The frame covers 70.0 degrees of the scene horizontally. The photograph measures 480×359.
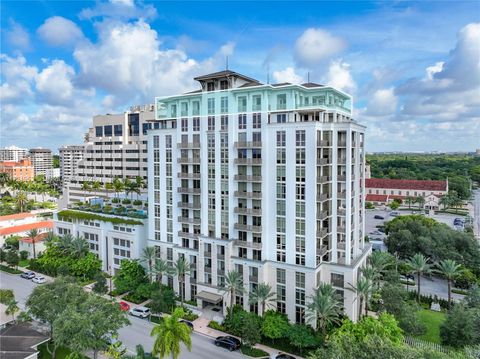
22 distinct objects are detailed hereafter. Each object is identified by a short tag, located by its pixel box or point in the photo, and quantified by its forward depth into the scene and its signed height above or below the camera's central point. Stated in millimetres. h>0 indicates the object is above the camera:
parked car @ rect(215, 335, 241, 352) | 36062 -18417
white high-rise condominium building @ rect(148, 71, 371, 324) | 39281 -2438
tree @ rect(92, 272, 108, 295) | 45844 -15505
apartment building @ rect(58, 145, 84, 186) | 151000 +6166
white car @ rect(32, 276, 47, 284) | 53916 -17144
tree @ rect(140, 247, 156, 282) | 47981 -12328
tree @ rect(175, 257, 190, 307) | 44375 -12944
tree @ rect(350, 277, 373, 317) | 36656 -13045
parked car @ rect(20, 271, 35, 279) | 55781 -16918
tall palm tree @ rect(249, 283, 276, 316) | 37938 -14023
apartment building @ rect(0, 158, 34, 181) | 176375 +1020
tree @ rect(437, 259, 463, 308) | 44000 -13315
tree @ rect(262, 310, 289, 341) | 36094 -16790
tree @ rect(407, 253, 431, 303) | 45878 -13087
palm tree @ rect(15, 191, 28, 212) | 106875 -9441
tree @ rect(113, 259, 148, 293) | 47844 -15172
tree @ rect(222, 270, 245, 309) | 39344 -13087
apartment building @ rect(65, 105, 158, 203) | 101312 +6545
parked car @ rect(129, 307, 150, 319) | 42594 -17759
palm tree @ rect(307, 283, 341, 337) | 34225 -14122
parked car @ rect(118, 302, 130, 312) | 43956 -17593
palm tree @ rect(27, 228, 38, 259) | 61478 -12145
